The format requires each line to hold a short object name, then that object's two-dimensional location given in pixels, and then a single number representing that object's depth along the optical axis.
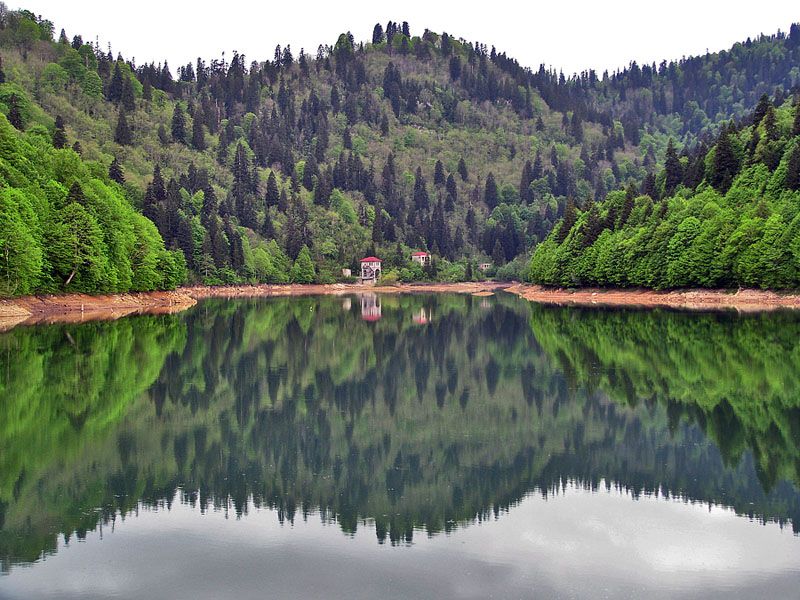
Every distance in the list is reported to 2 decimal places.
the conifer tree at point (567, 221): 146.75
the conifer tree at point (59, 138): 139.75
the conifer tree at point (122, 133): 196.75
